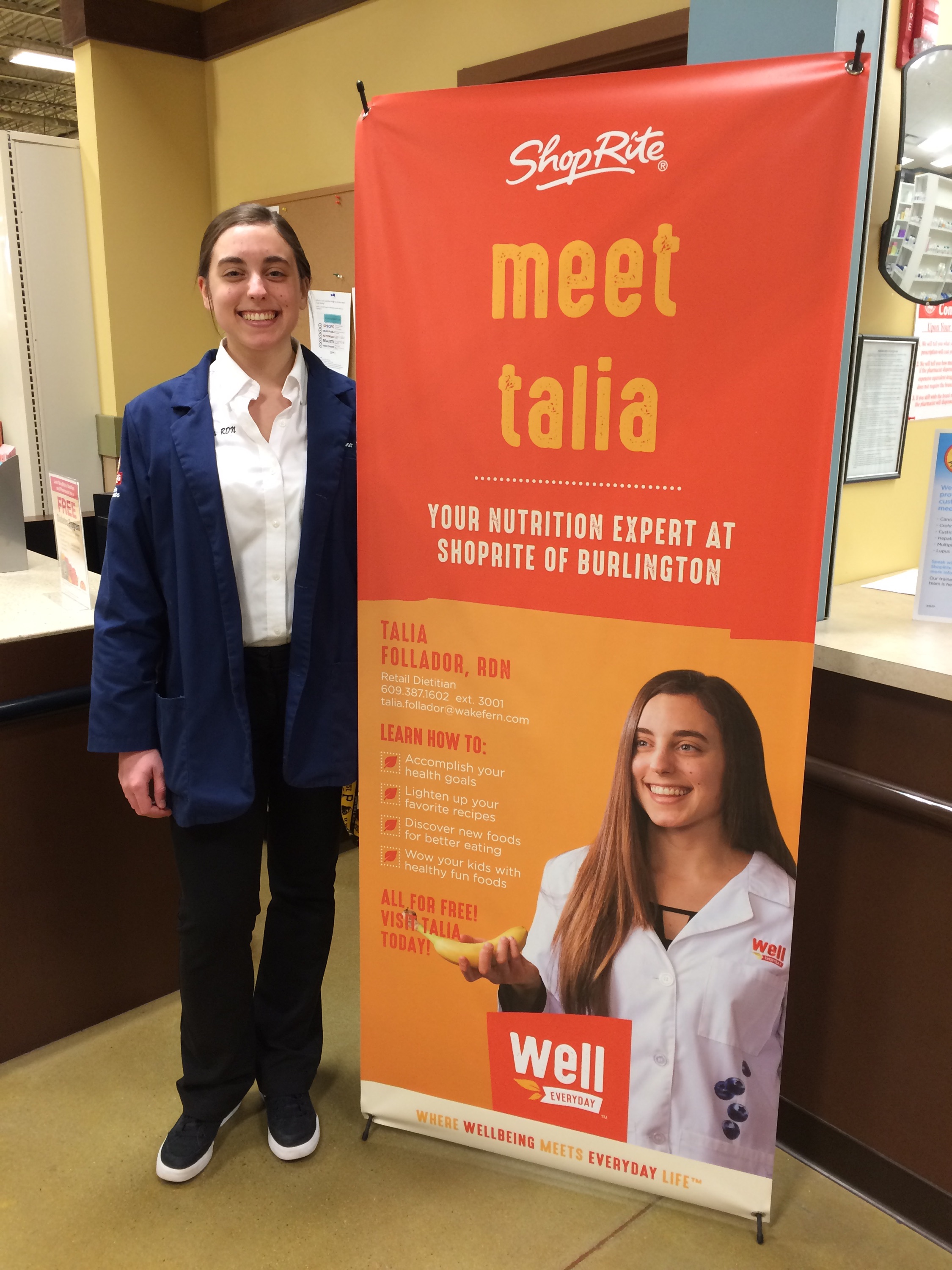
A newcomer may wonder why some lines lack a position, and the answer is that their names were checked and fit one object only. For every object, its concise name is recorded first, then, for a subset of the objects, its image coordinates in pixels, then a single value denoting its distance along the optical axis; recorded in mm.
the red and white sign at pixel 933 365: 2127
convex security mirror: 1768
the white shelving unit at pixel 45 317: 3861
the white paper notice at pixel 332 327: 3400
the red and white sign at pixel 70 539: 2086
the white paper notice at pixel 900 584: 2012
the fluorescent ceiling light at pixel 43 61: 6918
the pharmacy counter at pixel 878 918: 1570
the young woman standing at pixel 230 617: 1549
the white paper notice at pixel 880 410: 1938
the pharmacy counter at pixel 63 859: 1986
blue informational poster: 1709
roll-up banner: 1349
